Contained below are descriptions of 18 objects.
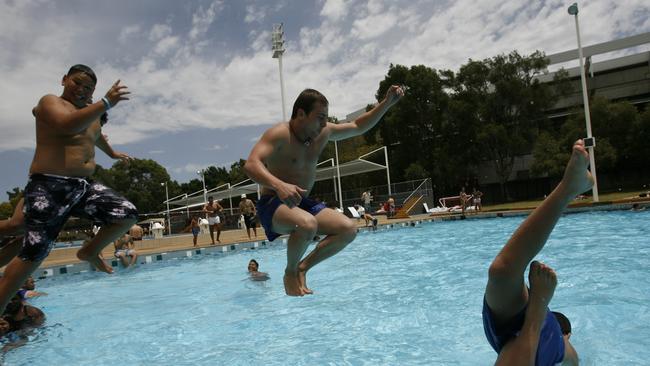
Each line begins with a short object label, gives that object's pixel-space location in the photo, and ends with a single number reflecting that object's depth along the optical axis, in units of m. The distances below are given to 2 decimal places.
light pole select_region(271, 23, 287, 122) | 25.69
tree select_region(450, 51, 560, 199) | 35.81
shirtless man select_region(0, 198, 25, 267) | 3.45
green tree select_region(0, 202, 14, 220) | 54.34
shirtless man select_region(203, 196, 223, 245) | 17.94
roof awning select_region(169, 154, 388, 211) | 30.40
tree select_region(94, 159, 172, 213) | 60.44
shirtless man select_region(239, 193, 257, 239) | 18.92
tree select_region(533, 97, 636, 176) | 31.25
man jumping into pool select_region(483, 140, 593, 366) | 2.45
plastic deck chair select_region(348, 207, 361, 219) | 27.12
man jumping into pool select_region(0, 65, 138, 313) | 3.16
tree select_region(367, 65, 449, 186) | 39.72
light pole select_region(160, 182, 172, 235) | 26.79
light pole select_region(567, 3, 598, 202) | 20.23
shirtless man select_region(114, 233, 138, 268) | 14.88
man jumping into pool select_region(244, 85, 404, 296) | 3.48
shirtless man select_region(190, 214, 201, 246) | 18.42
